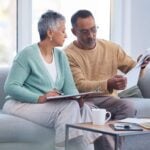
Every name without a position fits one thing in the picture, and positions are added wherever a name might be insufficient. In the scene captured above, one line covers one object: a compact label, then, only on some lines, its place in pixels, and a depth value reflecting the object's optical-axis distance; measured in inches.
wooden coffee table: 104.4
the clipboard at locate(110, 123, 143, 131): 109.6
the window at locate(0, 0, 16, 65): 196.9
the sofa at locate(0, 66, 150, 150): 130.2
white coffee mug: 118.7
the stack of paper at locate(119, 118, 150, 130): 115.1
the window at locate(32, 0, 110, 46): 205.4
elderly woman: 132.2
